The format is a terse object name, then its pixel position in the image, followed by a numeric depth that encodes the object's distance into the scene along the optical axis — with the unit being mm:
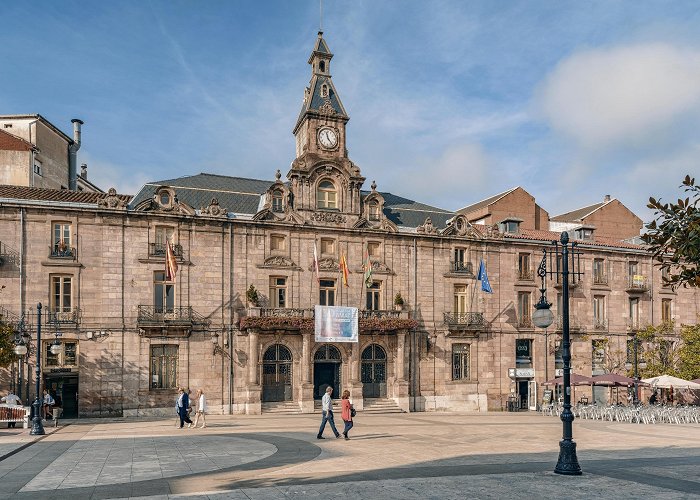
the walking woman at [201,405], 28953
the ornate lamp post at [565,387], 16766
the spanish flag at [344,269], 40500
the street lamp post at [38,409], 26438
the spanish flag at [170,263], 36094
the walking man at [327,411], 24328
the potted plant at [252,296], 39156
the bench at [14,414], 29609
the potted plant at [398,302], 42291
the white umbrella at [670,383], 36969
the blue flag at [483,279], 42562
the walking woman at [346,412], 23828
